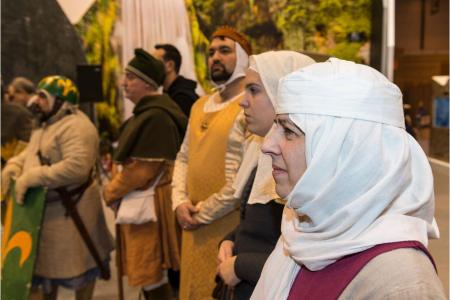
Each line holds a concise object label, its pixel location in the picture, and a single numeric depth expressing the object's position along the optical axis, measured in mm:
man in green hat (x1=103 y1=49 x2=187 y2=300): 2863
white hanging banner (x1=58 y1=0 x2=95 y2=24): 4789
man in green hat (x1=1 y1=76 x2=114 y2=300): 2906
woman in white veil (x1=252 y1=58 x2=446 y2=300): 904
